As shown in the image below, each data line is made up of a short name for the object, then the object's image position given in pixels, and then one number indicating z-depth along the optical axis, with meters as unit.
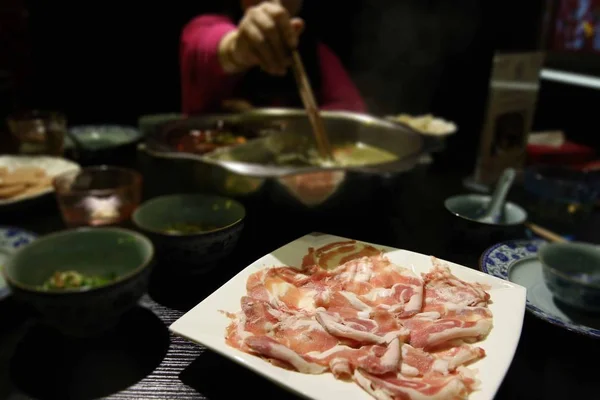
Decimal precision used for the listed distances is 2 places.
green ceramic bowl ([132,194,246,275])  0.42
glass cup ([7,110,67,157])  0.72
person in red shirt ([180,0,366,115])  0.65
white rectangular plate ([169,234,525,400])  0.29
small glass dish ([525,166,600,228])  0.65
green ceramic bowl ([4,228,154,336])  0.32
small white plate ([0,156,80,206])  0.65
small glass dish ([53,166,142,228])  0.50
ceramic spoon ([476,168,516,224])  0.58
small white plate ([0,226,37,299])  0.45
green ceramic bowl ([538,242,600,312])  0.40
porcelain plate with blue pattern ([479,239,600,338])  0.38
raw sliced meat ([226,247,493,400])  0.31
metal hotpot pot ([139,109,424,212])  0.47
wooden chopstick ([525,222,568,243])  0.56
